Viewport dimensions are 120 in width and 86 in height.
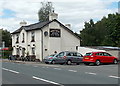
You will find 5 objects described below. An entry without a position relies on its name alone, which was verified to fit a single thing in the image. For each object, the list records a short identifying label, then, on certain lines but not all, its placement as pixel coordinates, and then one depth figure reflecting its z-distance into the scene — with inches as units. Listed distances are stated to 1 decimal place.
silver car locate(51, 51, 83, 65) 777.5
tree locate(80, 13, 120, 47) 2048.5
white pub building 1088.8
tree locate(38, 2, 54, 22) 1802.8
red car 708.5
